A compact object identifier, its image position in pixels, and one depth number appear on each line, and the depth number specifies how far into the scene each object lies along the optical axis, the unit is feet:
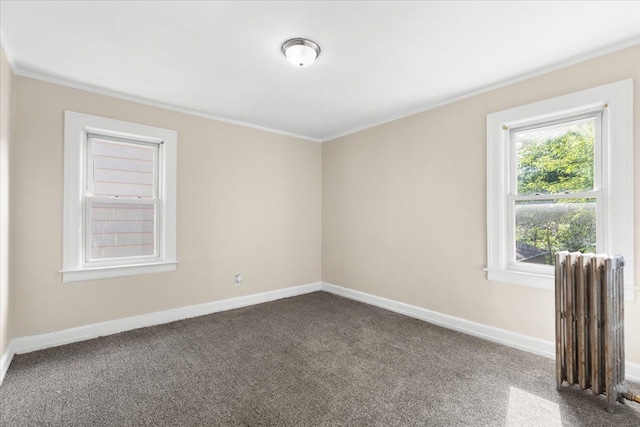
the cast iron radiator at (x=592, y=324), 6.22
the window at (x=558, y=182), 7.39
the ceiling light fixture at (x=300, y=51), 7.16
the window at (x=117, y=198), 9.55
